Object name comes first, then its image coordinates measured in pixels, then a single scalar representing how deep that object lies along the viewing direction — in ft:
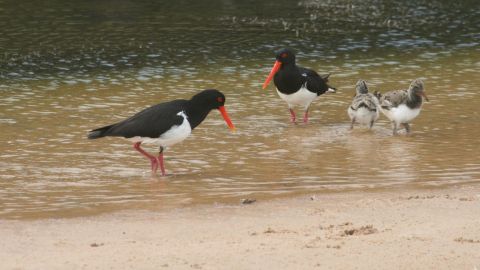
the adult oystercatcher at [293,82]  50.83
